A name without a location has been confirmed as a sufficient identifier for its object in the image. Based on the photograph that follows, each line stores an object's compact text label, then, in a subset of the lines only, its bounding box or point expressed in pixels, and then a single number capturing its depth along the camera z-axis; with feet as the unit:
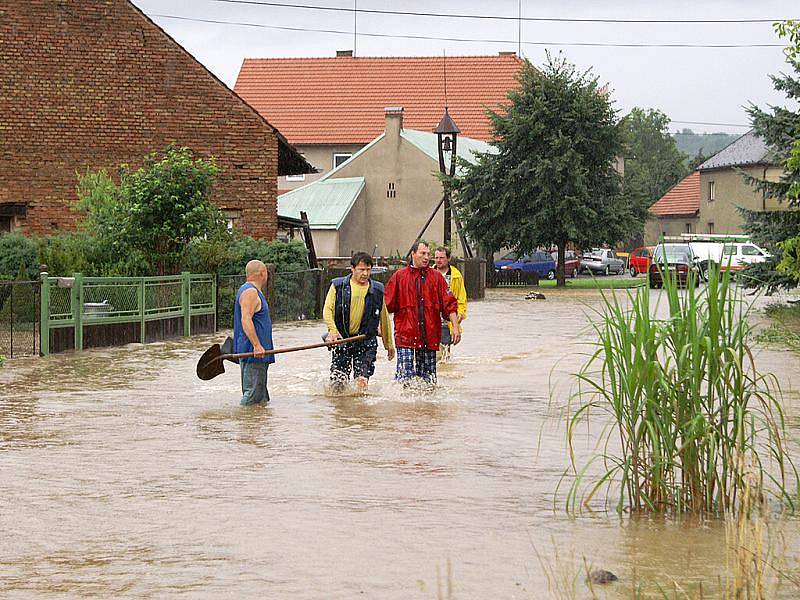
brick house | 110.83
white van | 193.16
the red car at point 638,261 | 226.30
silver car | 254.86
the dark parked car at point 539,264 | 220.43
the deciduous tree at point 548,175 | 179.22
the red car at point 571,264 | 244.42
